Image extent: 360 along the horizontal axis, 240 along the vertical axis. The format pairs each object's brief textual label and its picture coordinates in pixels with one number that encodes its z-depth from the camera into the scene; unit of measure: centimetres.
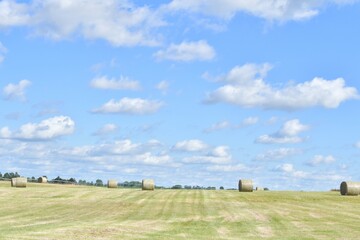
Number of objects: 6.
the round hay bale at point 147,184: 6272
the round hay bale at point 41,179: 8856
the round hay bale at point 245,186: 5959
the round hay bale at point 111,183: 7241
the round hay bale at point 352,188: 5403
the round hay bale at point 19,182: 6650
